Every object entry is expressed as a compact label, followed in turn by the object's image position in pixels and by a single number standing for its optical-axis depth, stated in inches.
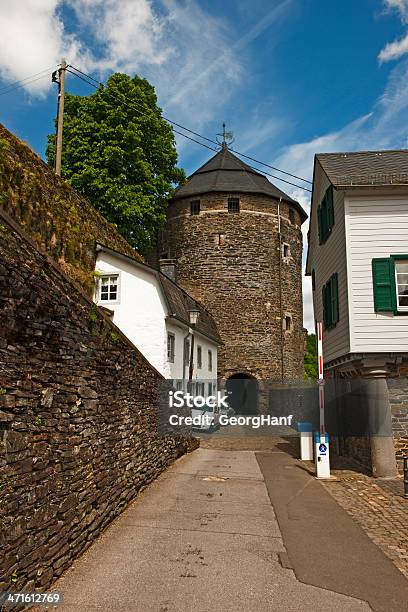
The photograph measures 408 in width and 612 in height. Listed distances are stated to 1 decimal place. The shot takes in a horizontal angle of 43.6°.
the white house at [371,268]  477.1
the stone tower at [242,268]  1152.2
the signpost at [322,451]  476.7
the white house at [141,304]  695.7
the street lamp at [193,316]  651.5
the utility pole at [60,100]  672.9
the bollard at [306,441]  600.4
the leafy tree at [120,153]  956.0
